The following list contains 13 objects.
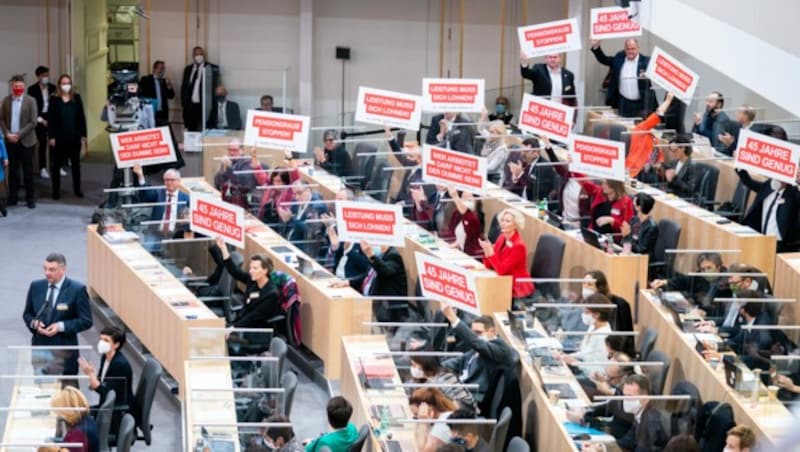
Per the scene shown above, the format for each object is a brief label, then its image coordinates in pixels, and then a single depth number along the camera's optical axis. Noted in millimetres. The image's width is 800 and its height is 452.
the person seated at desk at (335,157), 14688
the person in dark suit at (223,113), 17328
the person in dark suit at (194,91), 18516
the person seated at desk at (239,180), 13627
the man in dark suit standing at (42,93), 17172
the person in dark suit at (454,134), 14508
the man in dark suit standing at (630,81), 15180
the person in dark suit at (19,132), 16281
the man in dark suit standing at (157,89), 18484
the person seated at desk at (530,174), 12797
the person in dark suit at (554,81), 15664
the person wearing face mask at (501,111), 16750
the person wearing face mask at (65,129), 16625
